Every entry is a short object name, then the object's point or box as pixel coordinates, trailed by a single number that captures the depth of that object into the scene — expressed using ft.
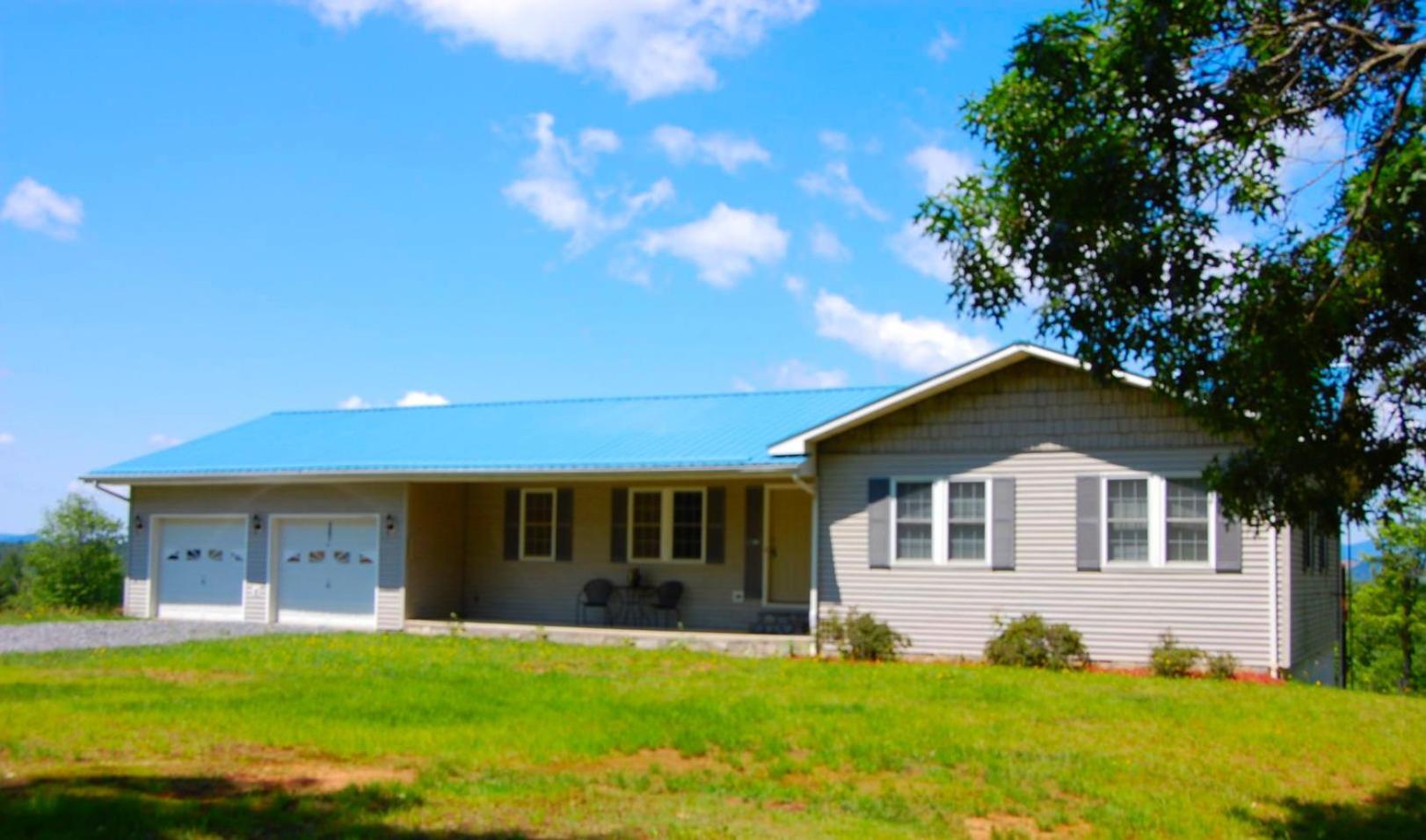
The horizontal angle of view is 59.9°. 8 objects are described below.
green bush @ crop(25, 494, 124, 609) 97.45
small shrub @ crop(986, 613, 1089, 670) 49.85
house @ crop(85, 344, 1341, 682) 49.88
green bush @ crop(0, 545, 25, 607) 144.46
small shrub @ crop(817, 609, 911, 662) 52.95
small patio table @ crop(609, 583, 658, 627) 63.46
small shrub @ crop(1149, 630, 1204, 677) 47.98
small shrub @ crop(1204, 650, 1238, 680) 47.50
